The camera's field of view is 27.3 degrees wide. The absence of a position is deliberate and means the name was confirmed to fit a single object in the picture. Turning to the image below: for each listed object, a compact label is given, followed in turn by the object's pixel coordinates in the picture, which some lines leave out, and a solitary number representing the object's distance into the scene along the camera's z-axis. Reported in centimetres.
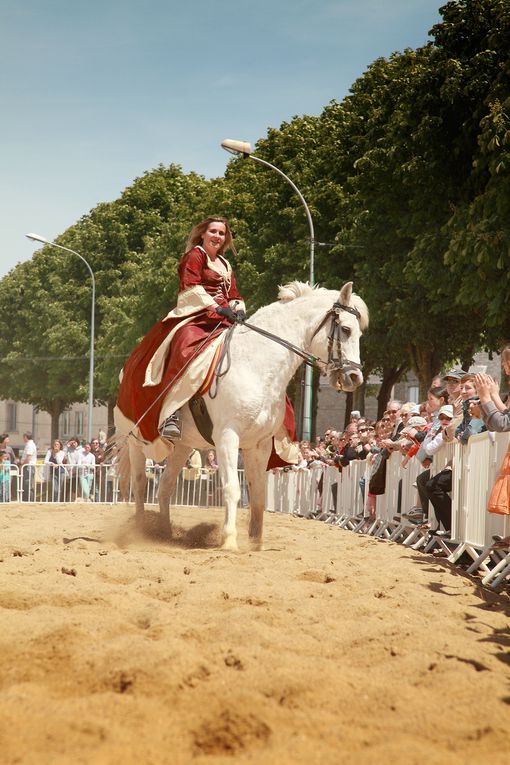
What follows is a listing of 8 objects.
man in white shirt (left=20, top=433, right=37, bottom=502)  2767
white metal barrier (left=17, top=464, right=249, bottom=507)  2752
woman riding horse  1049
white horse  993
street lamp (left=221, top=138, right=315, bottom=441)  2683
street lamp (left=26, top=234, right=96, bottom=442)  4460
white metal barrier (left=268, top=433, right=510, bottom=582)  916
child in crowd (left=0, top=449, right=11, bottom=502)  2758
